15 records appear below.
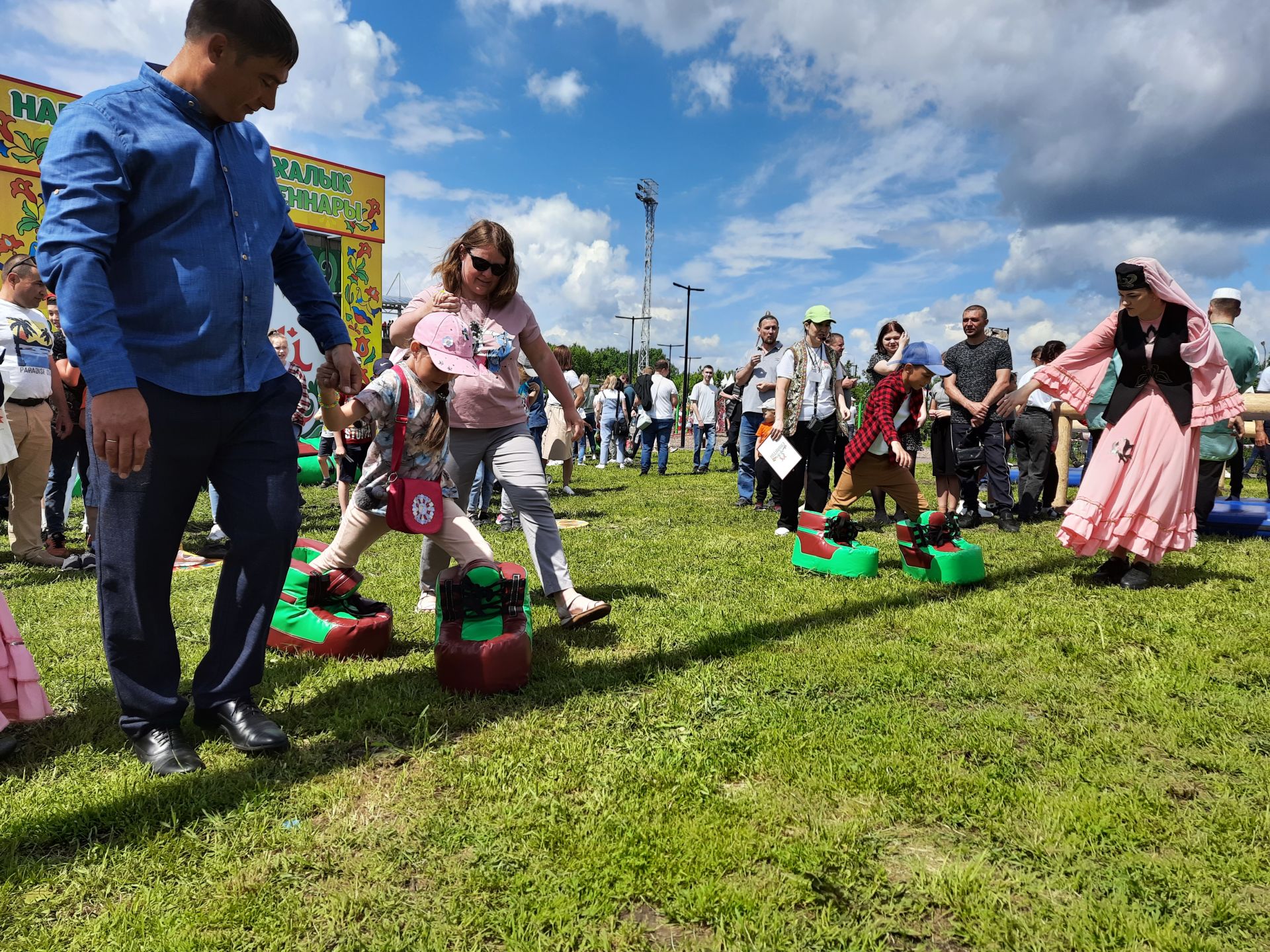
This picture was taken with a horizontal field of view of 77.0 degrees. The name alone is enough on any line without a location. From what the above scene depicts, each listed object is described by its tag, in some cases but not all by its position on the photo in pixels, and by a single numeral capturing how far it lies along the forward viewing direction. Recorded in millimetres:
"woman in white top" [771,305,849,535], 7164
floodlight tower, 54622
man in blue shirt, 2262
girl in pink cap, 3703
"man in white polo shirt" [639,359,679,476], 14784
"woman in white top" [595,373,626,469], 16094
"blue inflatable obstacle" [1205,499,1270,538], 7723
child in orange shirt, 8941
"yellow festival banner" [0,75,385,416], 11266
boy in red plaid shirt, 6012
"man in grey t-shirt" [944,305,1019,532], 8219
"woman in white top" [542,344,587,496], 9781
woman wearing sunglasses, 3984
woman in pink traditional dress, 5309
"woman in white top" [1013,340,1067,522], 9031
